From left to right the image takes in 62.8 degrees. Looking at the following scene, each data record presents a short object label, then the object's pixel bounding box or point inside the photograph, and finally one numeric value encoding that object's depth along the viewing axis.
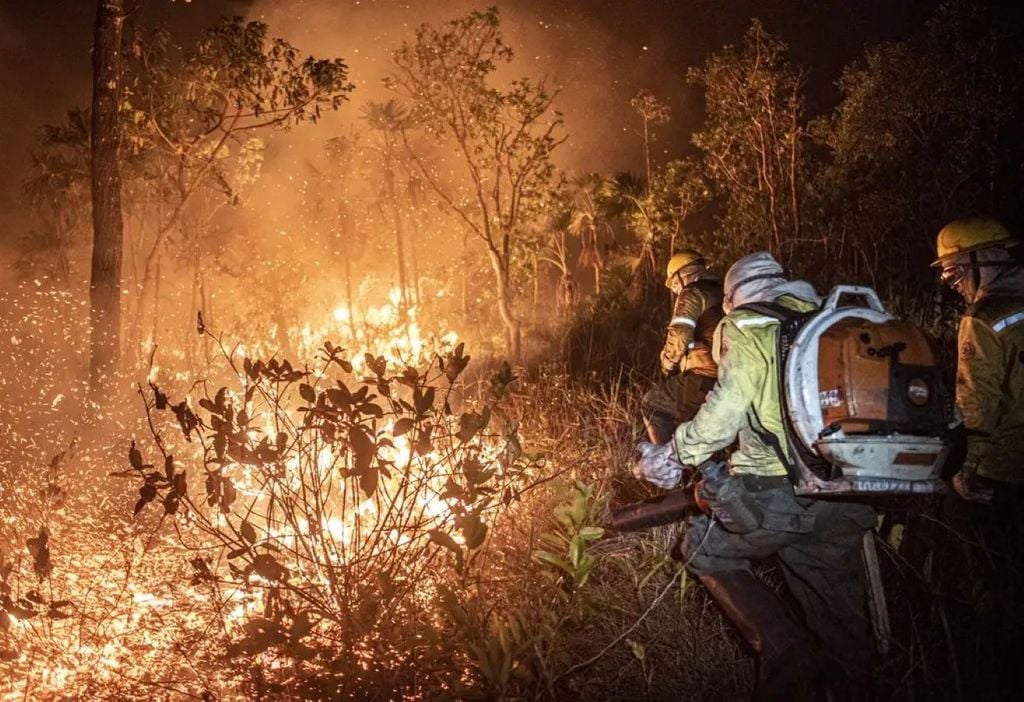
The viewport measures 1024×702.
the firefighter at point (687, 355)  5.69
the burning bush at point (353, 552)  3.42
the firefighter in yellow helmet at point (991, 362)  3.46
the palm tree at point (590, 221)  22.70
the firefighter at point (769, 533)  3.06
